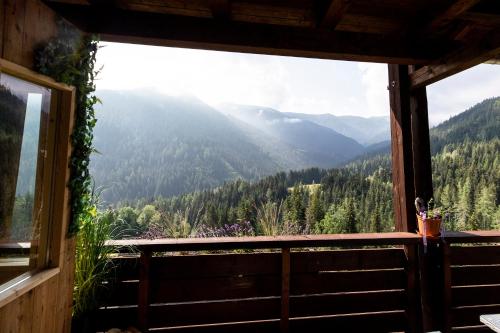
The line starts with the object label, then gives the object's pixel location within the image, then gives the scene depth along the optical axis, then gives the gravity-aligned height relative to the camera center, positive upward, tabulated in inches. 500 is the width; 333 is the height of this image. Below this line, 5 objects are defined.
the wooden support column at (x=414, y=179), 93.0 +6.1
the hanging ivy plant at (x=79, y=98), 67.0 +26.3
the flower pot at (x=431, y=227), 89.5 -9.8
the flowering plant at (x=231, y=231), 116.9 -15.1
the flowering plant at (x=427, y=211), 89.9 -4.6
